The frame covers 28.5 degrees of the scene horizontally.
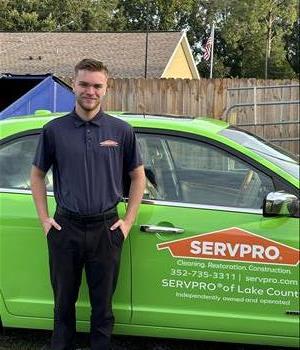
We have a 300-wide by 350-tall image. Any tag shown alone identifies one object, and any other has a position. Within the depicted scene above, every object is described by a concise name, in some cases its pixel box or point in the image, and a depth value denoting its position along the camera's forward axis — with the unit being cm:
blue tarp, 854
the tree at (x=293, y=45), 6203
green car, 340
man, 322
